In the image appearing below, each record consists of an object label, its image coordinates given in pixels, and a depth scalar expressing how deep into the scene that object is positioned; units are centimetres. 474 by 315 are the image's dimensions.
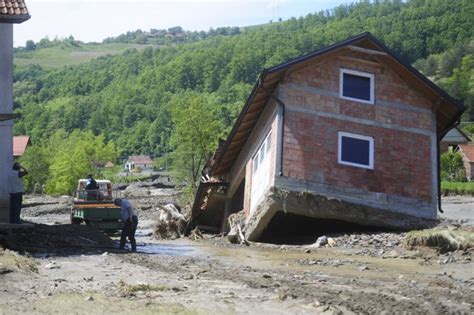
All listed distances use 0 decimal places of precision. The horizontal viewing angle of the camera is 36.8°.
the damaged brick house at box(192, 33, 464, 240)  2256
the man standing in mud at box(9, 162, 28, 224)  2083
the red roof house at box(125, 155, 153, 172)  14273
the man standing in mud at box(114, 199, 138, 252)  2053
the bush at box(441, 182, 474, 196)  6462
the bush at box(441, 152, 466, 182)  7523
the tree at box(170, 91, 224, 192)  5169
